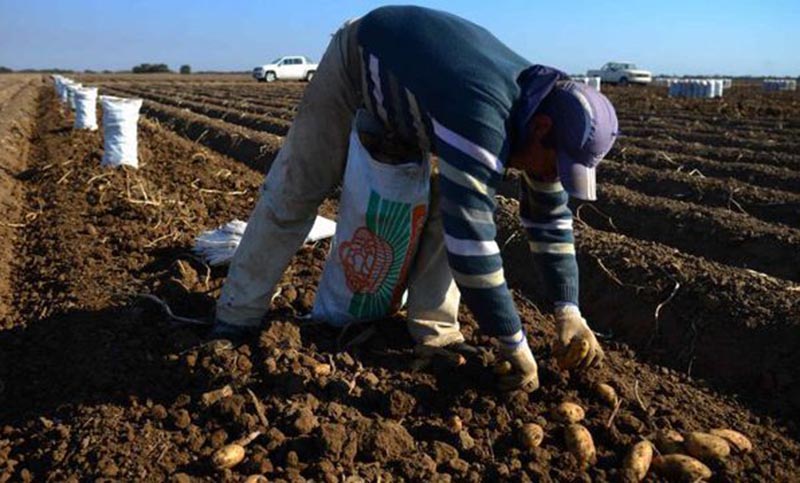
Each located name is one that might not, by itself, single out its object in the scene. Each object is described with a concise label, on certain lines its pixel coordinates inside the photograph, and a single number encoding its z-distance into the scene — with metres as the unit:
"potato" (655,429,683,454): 2.24
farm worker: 1.98
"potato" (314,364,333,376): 2.60
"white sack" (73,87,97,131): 9.12
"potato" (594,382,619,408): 2.49
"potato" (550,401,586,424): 2.36
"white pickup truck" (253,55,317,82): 32.16
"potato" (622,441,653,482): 2.11
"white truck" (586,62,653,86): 32.53
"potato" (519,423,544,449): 2.24
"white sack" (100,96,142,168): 6.33
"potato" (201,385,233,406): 2.42
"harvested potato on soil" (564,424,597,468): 2.20
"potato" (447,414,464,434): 2.32
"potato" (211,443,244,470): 2.11
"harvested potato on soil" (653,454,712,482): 2.10
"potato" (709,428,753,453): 2.29
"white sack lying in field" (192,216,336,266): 3.68
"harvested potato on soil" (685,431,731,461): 2.19
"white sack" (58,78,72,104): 14.19
